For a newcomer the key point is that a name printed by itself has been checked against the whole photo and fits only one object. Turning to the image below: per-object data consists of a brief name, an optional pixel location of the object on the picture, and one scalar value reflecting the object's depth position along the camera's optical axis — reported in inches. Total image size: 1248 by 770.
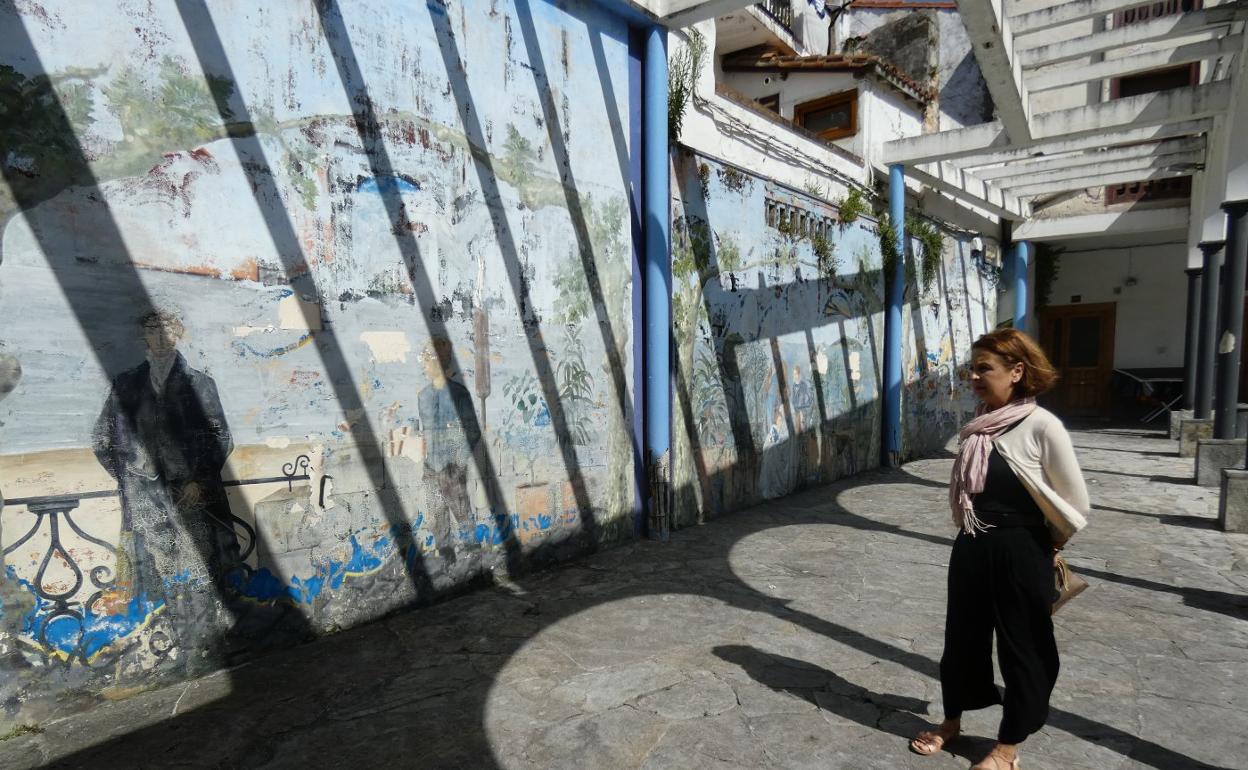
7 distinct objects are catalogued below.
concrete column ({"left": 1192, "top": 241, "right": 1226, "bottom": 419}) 375.9
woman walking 89.8
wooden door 613.9
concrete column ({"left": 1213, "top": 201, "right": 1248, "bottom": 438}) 295.4
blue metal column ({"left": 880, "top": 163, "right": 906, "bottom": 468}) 360.8
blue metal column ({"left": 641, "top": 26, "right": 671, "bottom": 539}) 213.3
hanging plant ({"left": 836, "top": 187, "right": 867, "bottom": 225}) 327.3
